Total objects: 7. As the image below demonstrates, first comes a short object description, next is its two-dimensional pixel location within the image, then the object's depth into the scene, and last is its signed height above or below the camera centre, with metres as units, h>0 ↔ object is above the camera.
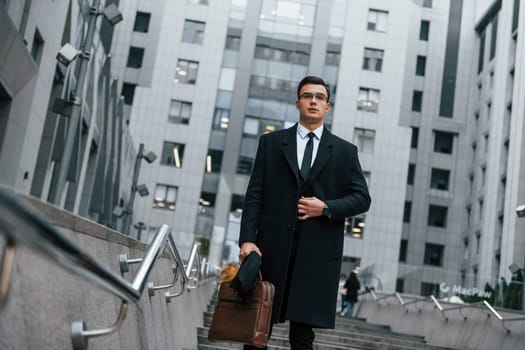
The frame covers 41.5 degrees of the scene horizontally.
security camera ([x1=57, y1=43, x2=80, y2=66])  15.47 +4.41
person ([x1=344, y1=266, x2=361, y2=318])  24.22 +0.14
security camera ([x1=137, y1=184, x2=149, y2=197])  31.54 +3.40
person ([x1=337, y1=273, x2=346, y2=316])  25.52 -0.25
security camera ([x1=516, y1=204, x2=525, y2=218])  12.75 +1.98
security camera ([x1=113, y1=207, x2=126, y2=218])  29.01 +2.13
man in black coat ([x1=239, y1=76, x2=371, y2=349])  3.99 +0.46
